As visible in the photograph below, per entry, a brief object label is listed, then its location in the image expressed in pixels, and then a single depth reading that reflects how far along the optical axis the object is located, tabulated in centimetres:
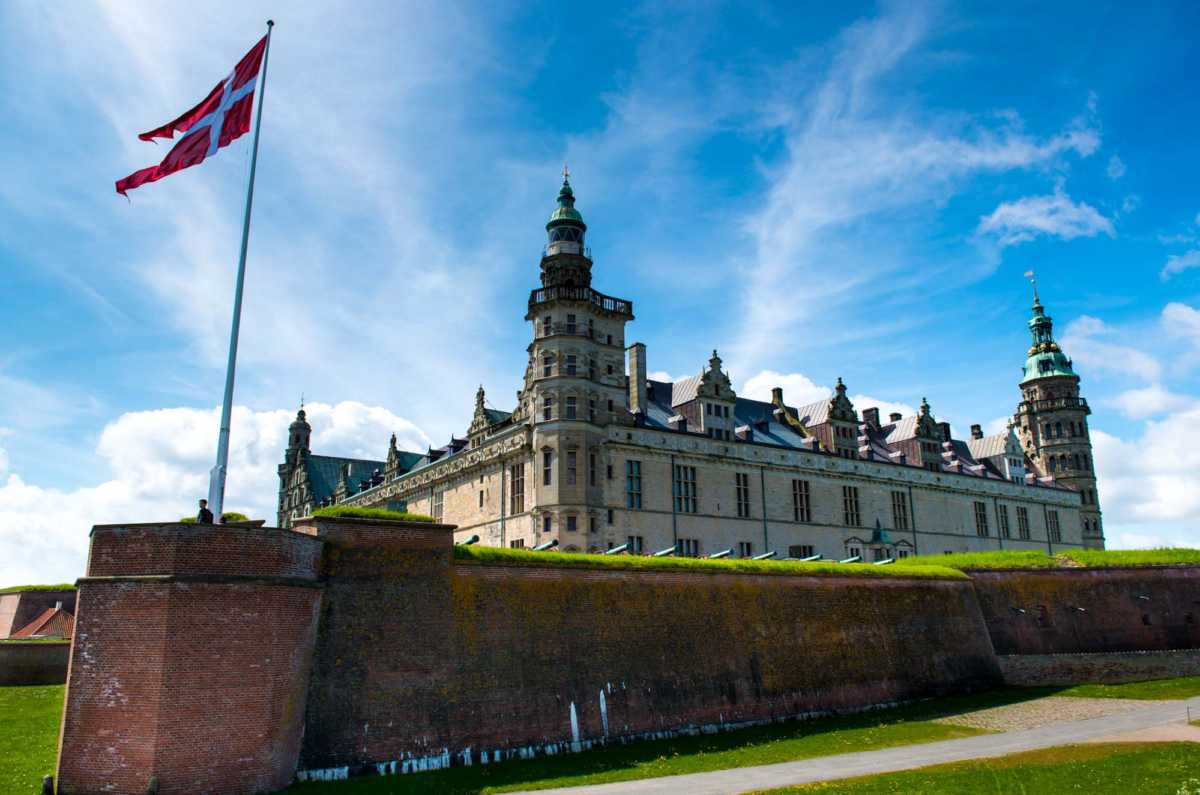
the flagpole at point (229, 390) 2188
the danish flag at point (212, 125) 2225
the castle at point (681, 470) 4809
